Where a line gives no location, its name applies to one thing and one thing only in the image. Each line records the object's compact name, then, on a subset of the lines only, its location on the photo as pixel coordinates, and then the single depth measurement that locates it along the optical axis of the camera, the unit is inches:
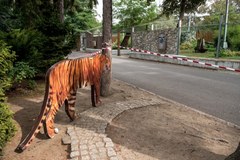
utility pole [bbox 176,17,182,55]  560.7
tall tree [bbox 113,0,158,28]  1078.4
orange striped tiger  140.8
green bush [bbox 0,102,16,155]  117.3
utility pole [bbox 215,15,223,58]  470.4
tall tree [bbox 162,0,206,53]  711.1
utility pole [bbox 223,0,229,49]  475.2
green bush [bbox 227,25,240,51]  561.3
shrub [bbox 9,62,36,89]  222.7
